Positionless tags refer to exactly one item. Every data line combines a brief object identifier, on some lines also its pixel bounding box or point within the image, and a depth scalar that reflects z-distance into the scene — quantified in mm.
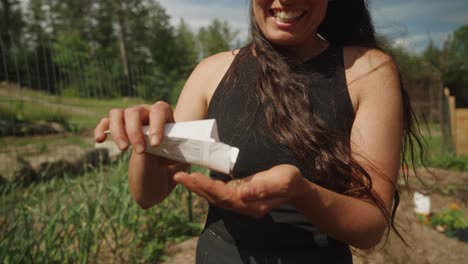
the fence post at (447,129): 8281
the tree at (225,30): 29656
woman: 932
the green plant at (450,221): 3908
